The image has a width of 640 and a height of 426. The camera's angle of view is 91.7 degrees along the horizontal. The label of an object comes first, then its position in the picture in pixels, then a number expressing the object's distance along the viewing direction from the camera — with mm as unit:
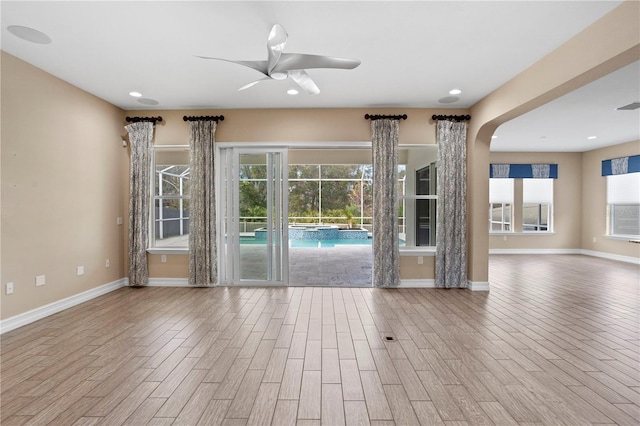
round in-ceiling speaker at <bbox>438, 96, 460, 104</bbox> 4613
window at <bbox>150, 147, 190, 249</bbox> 5254
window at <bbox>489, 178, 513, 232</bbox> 8914
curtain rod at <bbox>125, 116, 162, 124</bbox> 5105
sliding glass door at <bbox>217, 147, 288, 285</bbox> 5168
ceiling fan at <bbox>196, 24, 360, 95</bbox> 2502
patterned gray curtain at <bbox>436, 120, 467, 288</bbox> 5016
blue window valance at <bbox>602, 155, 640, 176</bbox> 7261
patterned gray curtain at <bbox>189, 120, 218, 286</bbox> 5039
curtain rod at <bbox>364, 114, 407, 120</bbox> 5012
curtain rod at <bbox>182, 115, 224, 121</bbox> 5047
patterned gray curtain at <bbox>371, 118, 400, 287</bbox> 5012
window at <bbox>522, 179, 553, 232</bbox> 8805
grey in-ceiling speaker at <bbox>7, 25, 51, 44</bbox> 2826
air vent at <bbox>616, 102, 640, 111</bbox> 4729
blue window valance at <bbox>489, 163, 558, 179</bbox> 8609
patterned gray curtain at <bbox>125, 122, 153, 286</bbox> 5074
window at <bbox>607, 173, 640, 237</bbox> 7500
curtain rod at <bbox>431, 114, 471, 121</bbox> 5004
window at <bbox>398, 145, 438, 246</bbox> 5207
